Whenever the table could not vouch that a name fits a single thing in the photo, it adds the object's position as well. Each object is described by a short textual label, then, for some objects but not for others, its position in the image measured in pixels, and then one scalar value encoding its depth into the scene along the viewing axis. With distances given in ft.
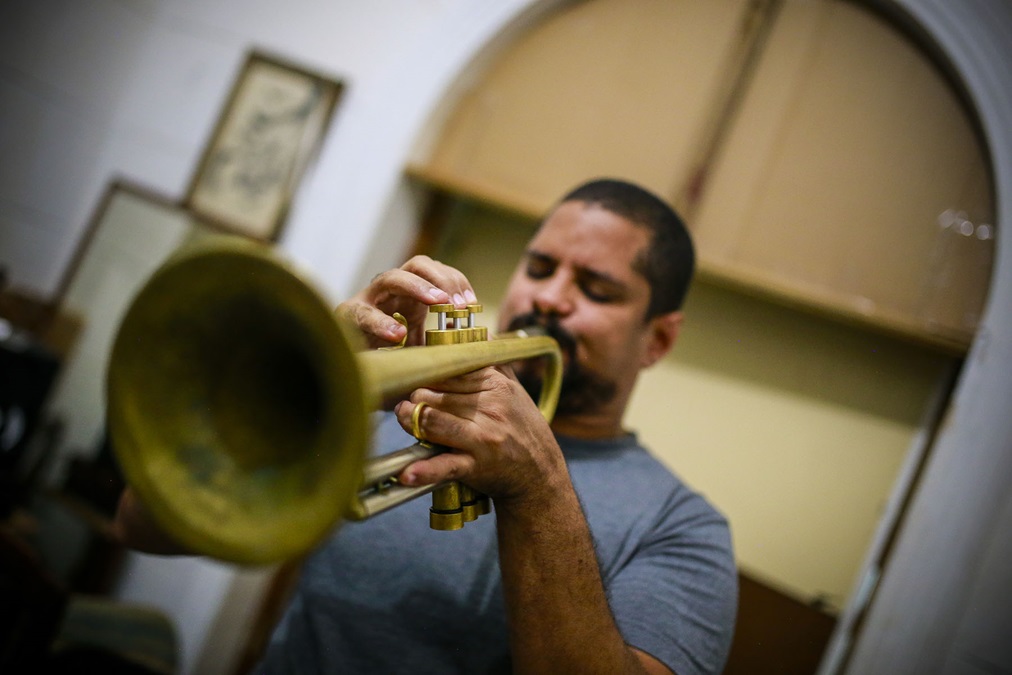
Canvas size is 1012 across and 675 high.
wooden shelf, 3.54
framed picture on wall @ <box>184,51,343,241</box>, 5.97
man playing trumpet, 1.87
